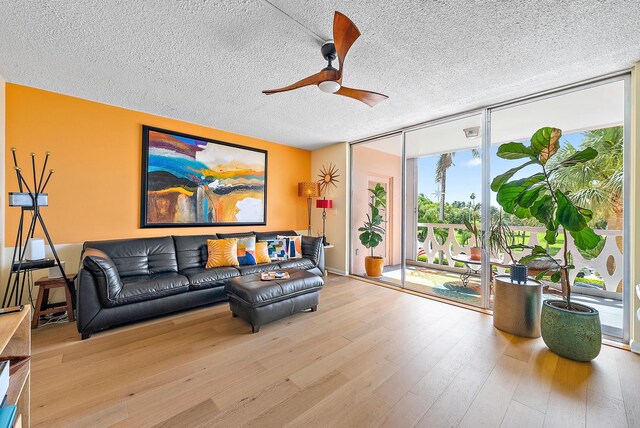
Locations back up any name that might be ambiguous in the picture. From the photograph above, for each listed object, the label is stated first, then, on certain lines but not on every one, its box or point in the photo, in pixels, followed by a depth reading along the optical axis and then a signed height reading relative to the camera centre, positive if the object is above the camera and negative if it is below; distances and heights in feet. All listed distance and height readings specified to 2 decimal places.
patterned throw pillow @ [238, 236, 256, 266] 12.10 -1.80
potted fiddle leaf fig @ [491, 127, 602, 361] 6.75 -0.04
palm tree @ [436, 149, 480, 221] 17.02 +3.18
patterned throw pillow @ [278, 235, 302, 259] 13.79 -1.75
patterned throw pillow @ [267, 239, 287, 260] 13.28 -1.83
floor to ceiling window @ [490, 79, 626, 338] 10.06 +1.92
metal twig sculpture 8.07 -0.58
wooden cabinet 3.72 -2.35
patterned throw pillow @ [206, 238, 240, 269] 11.51 -1.81
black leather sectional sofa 7.80 -2.44
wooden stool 8.35 -3.05
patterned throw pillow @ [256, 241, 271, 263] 12.64 -1.92
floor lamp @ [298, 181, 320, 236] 16.55 +1.75
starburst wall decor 16.75 +2.64
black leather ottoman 8.25 -2.86
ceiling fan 4.94 +3.60
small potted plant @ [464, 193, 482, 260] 13.16 -0.52
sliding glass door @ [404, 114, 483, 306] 13.52 +0.57
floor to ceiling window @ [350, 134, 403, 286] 15.99 +0.95
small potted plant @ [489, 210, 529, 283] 8.56 -1.01
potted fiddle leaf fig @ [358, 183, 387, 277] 15.57 -1.24
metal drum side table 8.13 -2.96
